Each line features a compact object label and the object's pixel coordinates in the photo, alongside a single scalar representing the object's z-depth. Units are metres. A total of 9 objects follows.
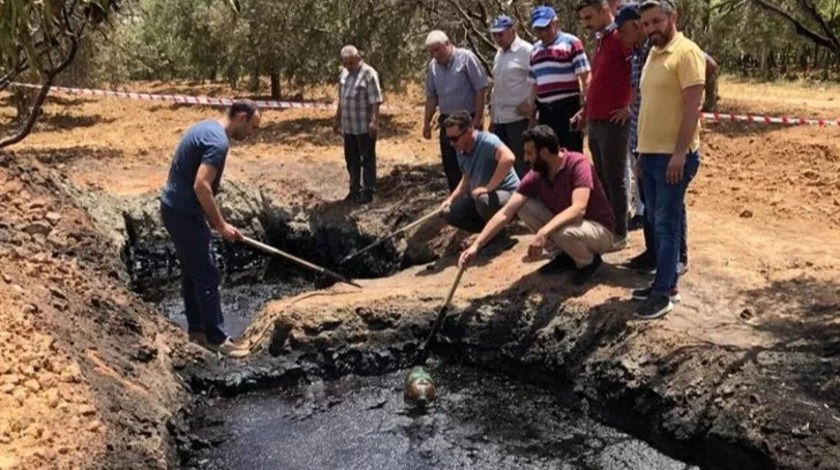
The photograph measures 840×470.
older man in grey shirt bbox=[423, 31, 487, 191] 7.41
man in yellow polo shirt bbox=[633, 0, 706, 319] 4.71
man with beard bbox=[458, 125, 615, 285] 5.67
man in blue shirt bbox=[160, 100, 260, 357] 5.55
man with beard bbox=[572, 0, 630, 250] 5.87
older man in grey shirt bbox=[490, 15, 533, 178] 7.07
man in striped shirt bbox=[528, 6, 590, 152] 6.54
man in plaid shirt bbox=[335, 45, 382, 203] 8.60
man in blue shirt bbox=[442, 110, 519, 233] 6.44
